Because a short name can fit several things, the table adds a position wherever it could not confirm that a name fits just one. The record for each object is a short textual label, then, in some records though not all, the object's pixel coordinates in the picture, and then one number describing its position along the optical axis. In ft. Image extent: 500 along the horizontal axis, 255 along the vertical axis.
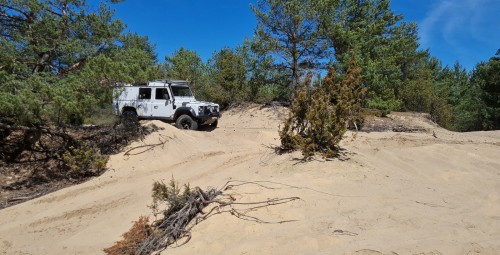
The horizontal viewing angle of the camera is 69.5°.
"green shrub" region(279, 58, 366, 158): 24.23
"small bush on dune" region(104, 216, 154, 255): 15.66
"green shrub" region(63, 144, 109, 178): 28.68
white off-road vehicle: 44.32
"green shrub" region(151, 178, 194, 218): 17.46
